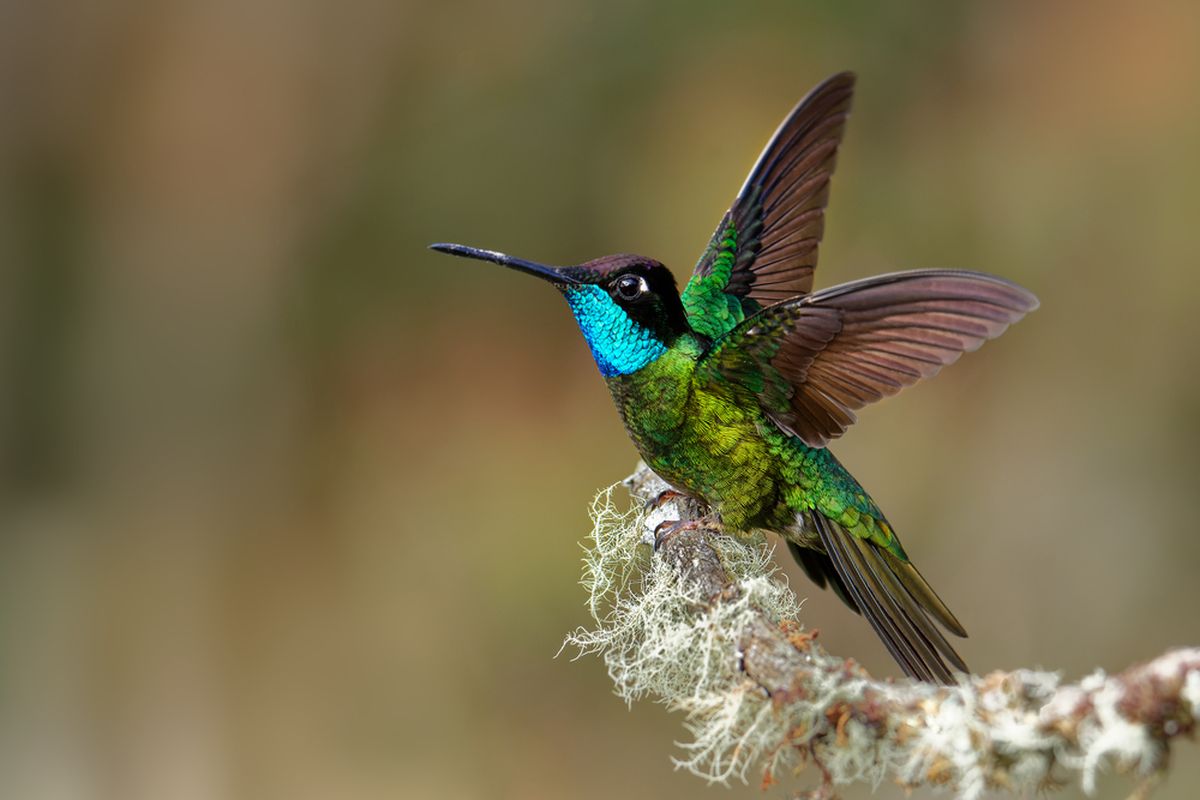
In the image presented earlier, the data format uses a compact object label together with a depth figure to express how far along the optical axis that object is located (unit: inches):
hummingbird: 112.6
